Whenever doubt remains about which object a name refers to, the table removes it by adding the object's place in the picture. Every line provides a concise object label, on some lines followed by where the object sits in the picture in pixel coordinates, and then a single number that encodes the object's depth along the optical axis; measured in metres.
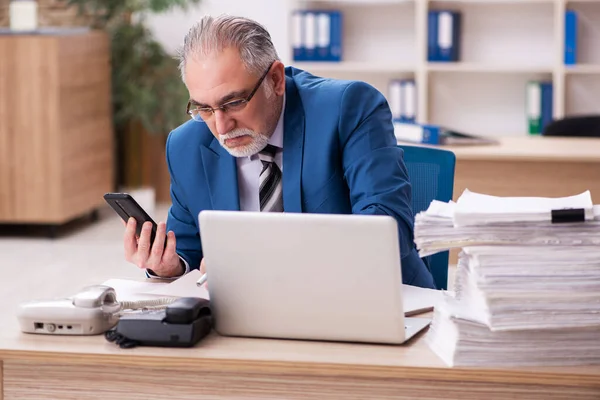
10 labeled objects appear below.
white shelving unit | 7.83
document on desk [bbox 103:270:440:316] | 2.91
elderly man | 3.16
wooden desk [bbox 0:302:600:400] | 2.59
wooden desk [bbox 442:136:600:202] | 4.88
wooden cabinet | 7.24
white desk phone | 2.77
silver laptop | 2.61
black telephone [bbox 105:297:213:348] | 2.70
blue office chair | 3.56
